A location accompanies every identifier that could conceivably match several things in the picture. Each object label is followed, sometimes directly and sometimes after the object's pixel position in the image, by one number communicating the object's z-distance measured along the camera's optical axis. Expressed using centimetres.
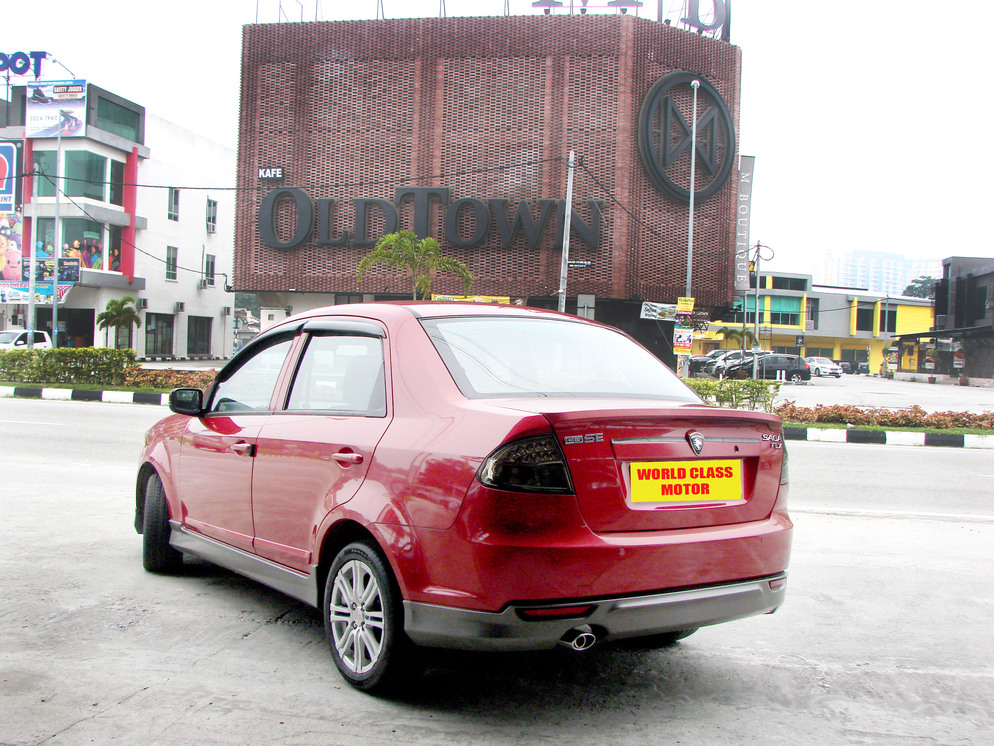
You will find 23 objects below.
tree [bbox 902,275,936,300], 11188
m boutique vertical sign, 3781
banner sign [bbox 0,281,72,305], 3816
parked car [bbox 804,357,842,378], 5412
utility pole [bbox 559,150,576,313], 2610
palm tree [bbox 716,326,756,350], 4947
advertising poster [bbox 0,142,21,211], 4250
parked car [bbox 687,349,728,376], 4822
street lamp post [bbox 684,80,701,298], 3381
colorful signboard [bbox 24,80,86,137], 4194
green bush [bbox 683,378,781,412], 1622
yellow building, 7381
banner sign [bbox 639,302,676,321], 3397
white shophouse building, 4256
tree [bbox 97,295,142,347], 4169
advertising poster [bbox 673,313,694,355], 2306
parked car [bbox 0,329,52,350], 3093
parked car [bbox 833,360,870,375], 7338
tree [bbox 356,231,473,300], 2919
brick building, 3491
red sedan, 275
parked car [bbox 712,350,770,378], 4147
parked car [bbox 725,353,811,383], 4078
